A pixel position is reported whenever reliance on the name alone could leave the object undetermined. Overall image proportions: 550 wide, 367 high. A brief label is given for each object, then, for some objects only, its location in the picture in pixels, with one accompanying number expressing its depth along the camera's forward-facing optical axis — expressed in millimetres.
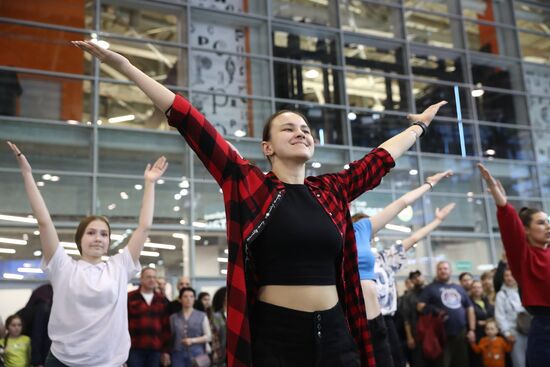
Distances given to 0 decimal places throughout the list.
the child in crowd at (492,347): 8227
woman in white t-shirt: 3357
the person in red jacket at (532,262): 3867
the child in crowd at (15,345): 6539
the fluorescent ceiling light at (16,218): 9491
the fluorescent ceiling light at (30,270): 9266
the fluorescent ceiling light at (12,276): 9164
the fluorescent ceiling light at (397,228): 12141
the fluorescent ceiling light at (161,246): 10180
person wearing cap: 8414
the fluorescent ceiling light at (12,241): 9359
